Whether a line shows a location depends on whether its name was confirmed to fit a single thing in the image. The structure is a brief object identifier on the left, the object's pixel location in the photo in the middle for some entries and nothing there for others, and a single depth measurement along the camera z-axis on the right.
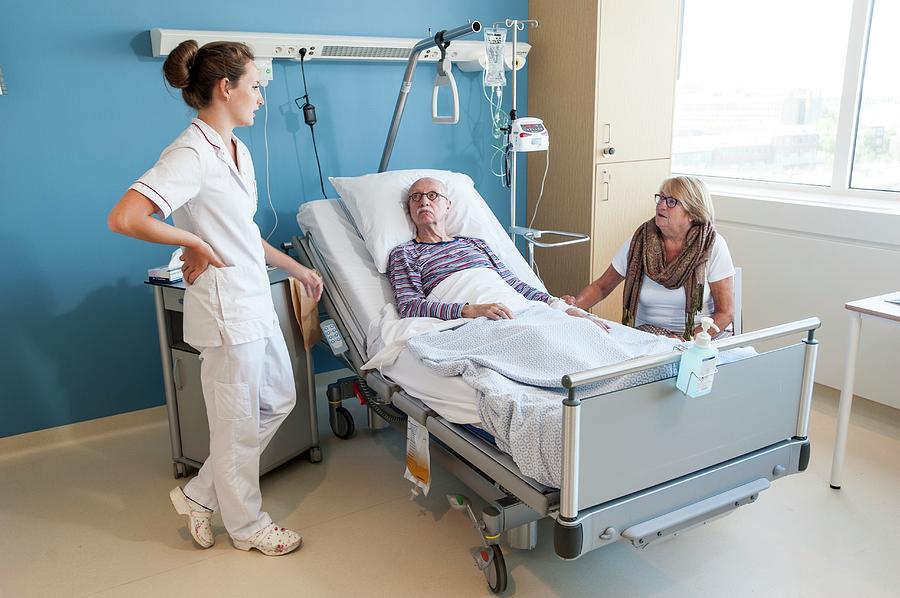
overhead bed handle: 2.86
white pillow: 2.96
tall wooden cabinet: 3.60
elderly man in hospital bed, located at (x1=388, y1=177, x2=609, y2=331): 2.69
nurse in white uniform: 2.04
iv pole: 3.20
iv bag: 3.18
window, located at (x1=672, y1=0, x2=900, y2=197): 3.52
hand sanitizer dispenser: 1.81
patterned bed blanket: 1.85
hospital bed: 1.75
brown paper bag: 2.78
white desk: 2.49
